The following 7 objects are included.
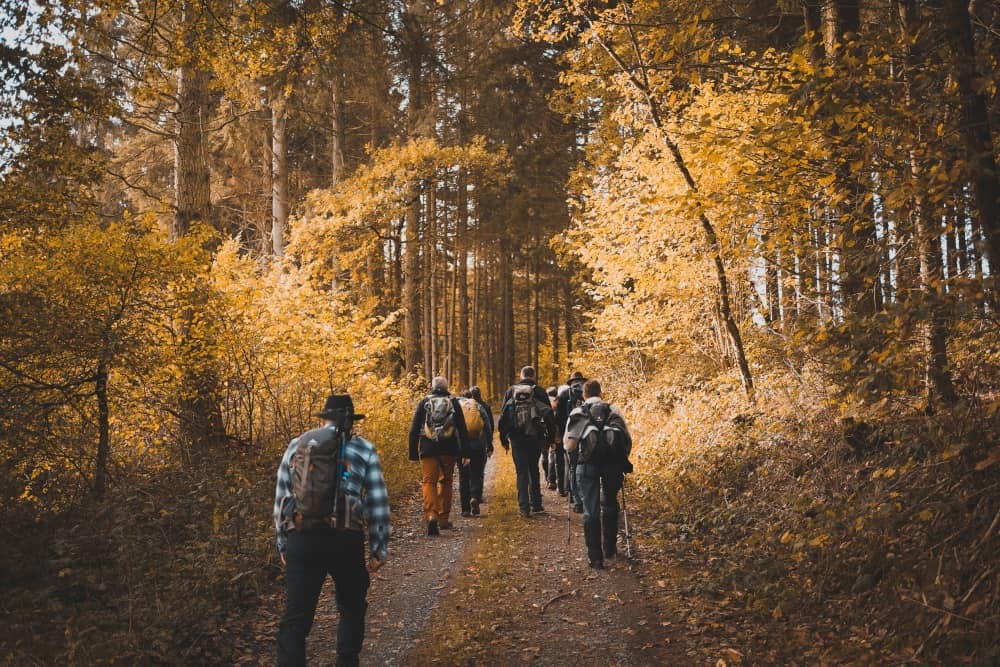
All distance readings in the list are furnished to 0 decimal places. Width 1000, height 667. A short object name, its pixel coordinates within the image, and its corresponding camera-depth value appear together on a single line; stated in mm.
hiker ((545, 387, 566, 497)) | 11883
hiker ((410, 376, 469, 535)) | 9242
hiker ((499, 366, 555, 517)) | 10297
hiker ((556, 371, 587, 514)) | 9841
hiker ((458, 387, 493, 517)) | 10289
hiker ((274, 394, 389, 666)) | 4066
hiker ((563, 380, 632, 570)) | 7277
